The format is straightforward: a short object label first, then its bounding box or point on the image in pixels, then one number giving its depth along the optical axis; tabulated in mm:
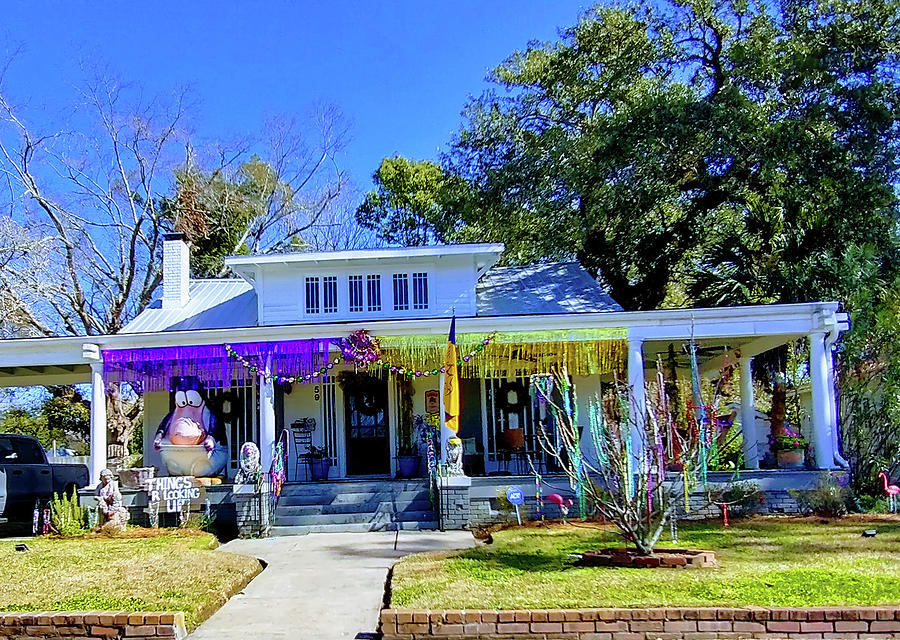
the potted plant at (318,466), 16031
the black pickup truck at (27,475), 14234
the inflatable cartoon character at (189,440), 14336
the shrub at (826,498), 12867
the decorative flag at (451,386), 12836
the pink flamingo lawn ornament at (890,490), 12328
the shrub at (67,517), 12977
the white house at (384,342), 14156
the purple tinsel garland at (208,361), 14344
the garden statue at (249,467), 13195
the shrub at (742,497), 13039
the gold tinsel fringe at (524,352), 14250
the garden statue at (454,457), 13078
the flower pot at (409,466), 15766
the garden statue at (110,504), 13120
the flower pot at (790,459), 14664
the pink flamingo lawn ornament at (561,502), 11933
